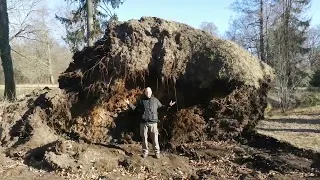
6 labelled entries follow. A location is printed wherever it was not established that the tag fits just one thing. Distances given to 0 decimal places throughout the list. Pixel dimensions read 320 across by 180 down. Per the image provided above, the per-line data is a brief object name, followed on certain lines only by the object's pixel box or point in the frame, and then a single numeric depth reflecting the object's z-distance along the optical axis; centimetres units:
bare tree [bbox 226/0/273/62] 2215
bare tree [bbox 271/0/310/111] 1687
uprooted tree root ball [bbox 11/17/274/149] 748
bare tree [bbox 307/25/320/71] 2841
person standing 642
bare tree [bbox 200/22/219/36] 4407
